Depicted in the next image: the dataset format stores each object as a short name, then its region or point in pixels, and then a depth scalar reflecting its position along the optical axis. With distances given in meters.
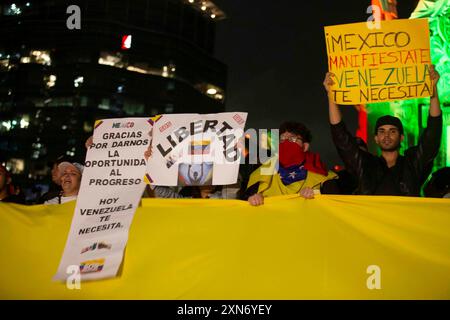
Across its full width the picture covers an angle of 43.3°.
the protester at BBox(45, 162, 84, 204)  5.66
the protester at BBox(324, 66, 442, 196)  5.04
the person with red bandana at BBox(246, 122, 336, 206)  5.31
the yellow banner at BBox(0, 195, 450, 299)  4.46
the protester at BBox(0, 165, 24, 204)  5.97
